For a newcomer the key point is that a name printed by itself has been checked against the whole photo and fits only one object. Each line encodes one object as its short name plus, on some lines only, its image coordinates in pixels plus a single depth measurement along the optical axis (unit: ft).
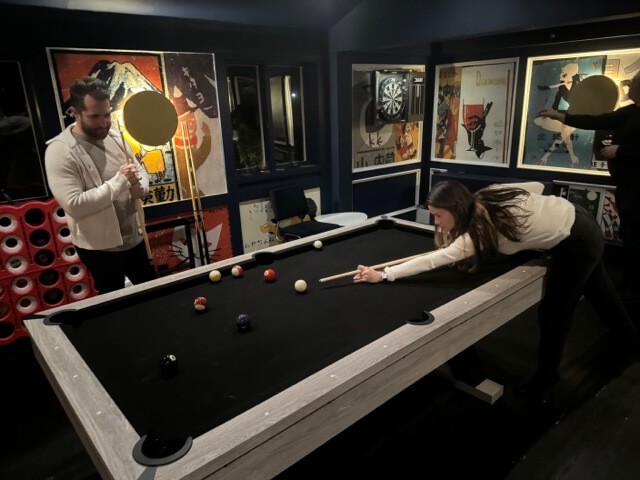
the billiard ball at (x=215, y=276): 7.15
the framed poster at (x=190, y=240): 12.69
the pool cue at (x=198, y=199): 12.40
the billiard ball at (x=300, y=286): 6.64
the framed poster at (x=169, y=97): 10.73
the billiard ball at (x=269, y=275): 7.10
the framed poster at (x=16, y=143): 10.12
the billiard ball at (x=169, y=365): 4.75
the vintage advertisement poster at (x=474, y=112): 15.53
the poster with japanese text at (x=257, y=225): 14.58
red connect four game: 10.02
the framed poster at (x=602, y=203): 13.71
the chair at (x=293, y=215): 13.47
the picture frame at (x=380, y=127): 16.39
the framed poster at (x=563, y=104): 12.85
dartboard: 16.55
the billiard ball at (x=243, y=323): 5.56
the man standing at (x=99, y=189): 7.47
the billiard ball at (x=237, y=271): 7.37
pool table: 3.83
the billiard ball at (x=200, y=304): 6.14
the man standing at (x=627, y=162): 10.33
